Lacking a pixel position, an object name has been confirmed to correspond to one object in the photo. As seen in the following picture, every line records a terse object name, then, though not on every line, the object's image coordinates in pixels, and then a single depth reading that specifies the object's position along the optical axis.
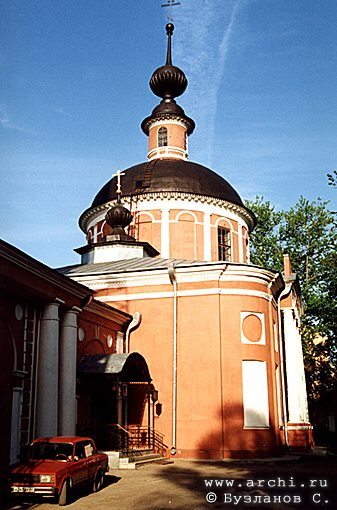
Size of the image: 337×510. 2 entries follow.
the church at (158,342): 14.16
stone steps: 15.12
